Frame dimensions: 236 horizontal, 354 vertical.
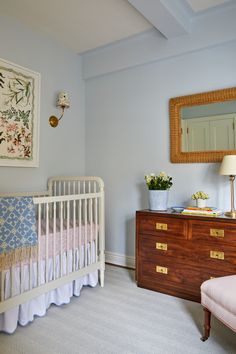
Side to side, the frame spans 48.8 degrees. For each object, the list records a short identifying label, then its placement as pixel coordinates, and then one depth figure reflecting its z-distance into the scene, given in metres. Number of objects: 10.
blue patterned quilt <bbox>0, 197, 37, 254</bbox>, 1.56
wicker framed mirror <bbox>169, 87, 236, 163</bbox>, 2.31
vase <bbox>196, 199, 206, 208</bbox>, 2.27
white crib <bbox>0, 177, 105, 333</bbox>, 1.66
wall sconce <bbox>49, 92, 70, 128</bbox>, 2.85
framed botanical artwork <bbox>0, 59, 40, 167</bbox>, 2.38
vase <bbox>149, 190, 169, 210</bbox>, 2.36
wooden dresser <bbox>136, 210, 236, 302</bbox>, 1.95
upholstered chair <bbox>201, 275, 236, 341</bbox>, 1.36
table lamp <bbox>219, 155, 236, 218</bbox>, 2.04
